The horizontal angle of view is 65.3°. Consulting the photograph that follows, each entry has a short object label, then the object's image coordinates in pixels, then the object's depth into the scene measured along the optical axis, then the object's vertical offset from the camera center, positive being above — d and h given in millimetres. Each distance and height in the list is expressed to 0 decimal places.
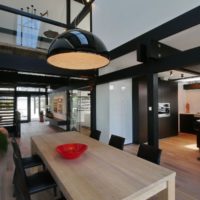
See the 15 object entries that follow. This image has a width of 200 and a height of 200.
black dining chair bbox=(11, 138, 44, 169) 2128 -932
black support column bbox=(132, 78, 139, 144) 5219 -216
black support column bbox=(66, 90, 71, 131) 6534 -335
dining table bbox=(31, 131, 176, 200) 1225 -691
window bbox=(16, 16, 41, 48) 4383 +2108
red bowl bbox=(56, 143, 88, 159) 1892 -618
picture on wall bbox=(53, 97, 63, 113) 8570 -102
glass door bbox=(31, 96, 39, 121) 12858 -391
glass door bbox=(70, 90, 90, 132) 6412 -60
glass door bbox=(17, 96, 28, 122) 11898 -233
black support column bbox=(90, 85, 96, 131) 5411 -175
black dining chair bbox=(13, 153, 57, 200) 1381 -969
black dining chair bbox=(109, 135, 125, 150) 2644 -684
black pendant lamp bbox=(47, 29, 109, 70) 1575 +618
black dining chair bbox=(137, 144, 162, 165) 1953 -676
